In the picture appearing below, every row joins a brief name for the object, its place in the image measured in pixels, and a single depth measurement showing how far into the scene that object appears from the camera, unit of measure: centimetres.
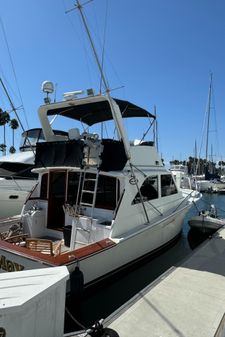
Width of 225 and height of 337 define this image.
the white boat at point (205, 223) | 1117
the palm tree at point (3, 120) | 3868
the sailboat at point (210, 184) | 3812
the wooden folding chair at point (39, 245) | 572
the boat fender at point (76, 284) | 494
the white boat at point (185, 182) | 1859
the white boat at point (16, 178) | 1248
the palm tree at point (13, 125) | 4777
